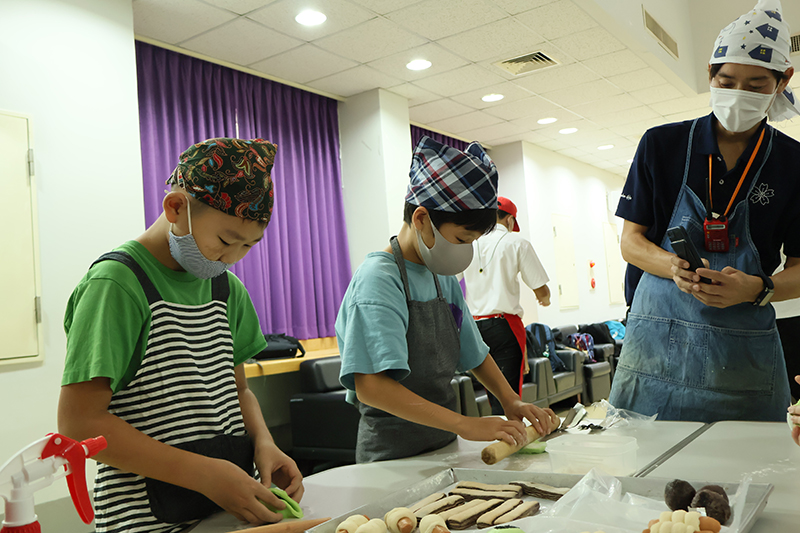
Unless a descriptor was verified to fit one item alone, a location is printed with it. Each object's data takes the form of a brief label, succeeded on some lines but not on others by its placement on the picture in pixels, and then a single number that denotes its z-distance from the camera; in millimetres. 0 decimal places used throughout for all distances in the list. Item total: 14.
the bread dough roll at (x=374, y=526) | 824
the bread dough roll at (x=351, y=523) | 836
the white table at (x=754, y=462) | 864
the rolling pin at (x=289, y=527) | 870
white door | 2961
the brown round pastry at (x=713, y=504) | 789
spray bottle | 594
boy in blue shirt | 1297
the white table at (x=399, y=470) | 1065
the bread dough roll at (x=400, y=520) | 853
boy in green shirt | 986
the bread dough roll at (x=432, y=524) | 837
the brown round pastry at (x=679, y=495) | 830
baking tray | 837
